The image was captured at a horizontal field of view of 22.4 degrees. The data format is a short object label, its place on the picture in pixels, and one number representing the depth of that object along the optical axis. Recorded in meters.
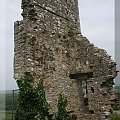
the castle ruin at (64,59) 9.77
